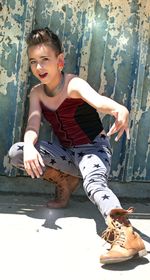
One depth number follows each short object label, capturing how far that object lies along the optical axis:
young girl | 2.78
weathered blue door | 3.32
